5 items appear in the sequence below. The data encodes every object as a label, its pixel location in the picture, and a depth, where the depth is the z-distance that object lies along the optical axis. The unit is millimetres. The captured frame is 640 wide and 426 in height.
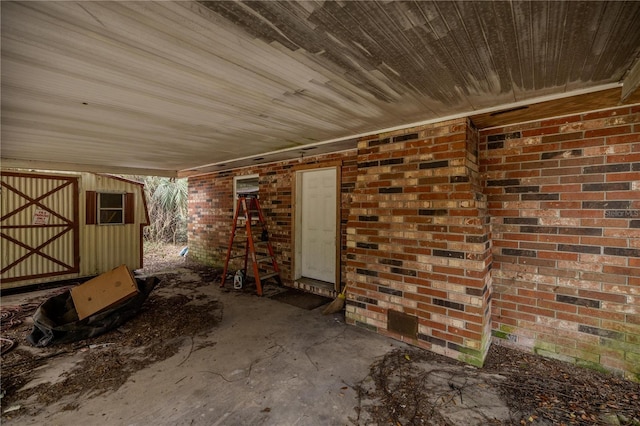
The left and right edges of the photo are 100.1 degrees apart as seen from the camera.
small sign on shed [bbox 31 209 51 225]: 5121
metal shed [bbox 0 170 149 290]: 4926
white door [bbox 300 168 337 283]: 4449
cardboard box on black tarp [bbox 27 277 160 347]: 2803
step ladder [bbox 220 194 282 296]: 4680
